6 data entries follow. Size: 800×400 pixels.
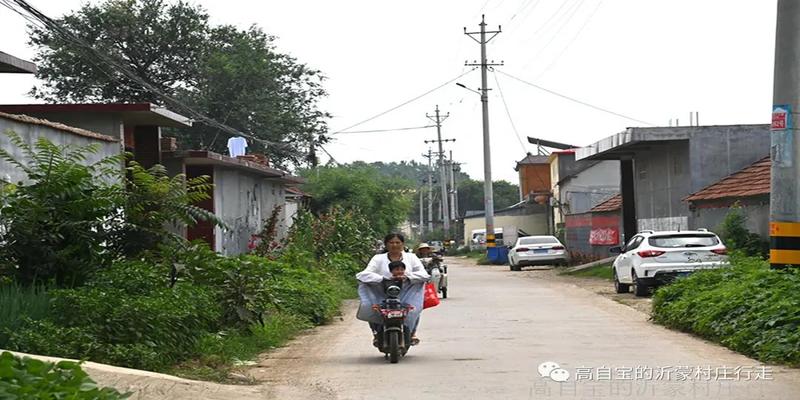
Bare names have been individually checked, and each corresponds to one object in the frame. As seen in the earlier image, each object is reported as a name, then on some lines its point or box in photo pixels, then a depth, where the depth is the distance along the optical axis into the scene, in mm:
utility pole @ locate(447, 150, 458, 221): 95338
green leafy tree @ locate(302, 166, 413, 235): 51719
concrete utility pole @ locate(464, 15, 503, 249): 54844
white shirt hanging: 38216
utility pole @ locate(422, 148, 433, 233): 110500
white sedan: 47469
